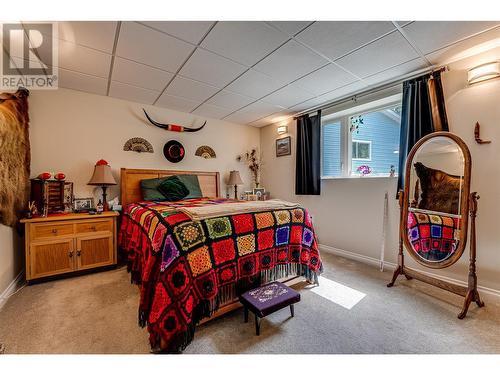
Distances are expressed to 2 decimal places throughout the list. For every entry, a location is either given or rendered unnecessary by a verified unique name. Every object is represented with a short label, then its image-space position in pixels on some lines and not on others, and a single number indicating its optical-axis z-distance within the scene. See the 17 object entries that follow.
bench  1.51
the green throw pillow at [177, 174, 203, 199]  3.42
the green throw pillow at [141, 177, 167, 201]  3.07
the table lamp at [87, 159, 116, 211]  2.76
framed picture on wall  4.01
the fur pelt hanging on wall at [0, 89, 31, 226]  1.86
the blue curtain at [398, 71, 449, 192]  2.24
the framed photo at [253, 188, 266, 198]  4.17
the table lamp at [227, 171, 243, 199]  4.04
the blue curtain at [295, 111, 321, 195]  3.47
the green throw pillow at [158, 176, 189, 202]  3.12
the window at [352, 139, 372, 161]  3.14
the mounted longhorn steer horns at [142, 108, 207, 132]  3.37
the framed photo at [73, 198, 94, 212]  2.83
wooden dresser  2.23
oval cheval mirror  1.89
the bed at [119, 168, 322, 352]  1.40
